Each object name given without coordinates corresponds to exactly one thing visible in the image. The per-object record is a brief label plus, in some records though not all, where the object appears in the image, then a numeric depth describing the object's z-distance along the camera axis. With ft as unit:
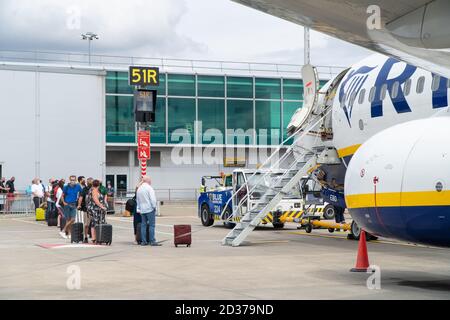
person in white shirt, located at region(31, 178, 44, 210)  131.03
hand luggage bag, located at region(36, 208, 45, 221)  121.19
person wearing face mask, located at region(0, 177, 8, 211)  144.51
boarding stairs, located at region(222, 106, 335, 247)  70.44
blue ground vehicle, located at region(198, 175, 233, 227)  99.60
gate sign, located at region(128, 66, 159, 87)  107.24
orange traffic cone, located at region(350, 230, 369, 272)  47.14
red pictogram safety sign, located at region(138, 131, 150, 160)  111.34
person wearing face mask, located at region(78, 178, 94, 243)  72.74
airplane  26.99
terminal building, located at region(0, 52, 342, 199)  166.91
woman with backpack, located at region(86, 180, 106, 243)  70.28
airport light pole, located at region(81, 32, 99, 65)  197.59
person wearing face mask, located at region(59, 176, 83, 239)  78.95
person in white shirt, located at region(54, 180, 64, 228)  89.65
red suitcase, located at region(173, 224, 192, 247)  68.33
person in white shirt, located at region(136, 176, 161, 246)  68.23
